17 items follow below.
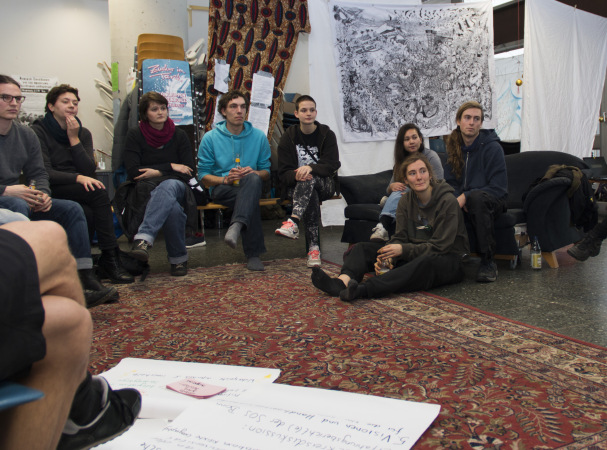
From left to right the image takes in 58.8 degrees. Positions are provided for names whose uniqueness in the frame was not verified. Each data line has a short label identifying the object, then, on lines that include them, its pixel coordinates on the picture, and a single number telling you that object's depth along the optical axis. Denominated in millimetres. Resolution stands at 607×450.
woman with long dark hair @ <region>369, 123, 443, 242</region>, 3779
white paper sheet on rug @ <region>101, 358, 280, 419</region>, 1420
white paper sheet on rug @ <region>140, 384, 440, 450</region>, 1214
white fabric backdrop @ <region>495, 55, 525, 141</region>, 8781
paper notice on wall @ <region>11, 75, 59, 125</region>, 6781
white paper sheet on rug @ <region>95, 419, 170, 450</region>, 1221
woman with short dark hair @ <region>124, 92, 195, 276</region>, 3542
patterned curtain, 5398
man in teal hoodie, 3795
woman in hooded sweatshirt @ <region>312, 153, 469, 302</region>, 2830
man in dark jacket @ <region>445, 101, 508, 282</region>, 3287
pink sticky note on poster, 1488
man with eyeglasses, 2969
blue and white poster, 4961
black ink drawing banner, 5465
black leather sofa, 3568
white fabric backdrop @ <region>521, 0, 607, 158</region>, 6227
